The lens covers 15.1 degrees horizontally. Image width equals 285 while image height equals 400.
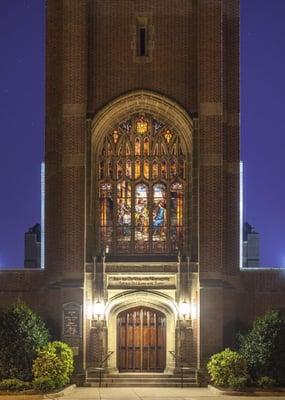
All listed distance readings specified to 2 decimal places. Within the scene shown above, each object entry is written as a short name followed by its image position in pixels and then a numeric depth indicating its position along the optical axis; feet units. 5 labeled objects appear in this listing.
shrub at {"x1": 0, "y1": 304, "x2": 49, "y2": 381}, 126.82
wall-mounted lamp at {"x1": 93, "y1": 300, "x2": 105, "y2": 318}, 137.90
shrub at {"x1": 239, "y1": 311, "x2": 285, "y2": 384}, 127.13
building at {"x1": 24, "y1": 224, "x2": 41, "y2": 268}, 182.91
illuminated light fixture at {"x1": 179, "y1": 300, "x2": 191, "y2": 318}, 137.90
